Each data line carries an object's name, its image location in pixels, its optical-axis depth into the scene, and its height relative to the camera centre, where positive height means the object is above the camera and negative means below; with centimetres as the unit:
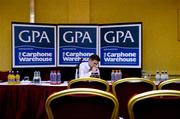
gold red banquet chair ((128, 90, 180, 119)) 194 -24
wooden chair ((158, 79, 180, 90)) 354 -22
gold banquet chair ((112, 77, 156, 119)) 365 -25
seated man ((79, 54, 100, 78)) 556 -6
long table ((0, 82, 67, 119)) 487 -52
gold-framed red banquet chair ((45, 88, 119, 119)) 203 -26
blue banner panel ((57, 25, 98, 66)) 700 +42
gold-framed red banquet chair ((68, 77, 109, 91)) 372 -22
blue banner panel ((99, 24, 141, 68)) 672 +35
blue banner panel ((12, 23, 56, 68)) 677 +37
